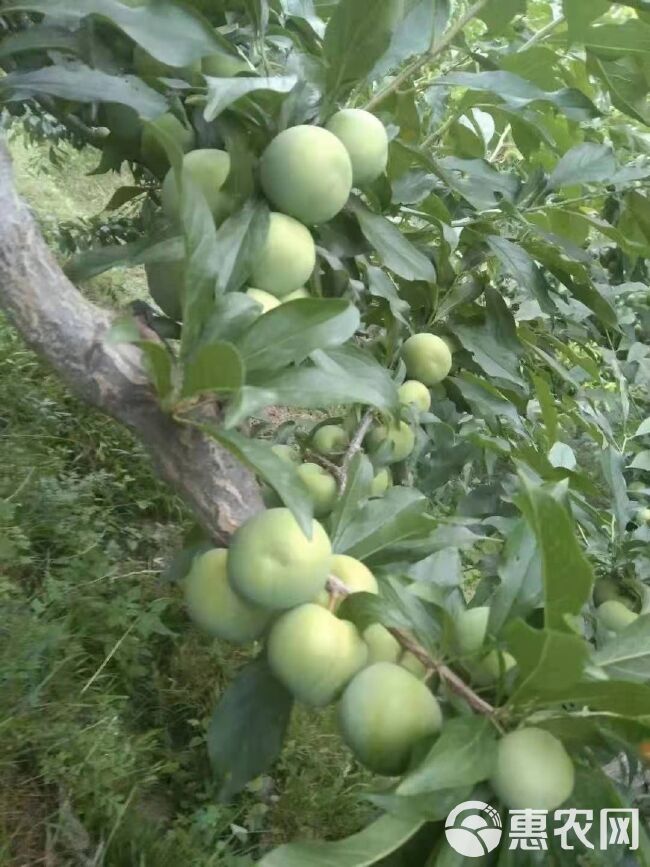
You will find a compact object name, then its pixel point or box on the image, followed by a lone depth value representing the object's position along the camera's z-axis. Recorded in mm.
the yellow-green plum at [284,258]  749
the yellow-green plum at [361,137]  828
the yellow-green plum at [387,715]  624
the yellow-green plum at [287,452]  959
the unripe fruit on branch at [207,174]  754
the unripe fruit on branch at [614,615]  1067
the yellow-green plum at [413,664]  689
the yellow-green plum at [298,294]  810
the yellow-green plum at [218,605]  677
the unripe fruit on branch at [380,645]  700
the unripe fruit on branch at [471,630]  687
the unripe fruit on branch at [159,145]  779
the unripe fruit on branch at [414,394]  1192
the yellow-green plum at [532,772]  597
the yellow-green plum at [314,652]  644
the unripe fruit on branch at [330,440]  1157
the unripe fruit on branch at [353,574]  721
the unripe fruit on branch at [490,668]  666
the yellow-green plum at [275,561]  621
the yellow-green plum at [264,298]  731
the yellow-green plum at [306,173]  742
